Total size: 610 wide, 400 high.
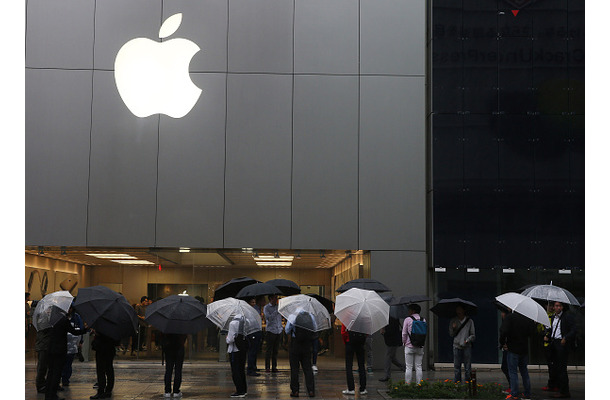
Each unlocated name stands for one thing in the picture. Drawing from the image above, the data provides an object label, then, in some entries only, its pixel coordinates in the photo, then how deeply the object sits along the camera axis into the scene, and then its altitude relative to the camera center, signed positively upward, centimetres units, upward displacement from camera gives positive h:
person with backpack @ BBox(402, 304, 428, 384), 1414 -209
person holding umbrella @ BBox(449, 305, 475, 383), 1416 -203
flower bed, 1341 -301
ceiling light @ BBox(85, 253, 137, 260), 1912 -57
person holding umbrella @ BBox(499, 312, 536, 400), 1296 -192
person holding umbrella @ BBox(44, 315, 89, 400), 1209 -203
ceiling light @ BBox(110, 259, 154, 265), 1906 -75
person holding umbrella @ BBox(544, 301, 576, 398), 1390 -208
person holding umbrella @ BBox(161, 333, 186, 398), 1272 -221
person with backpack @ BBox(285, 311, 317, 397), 1277 -204
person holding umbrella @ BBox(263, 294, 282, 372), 1764 -237
